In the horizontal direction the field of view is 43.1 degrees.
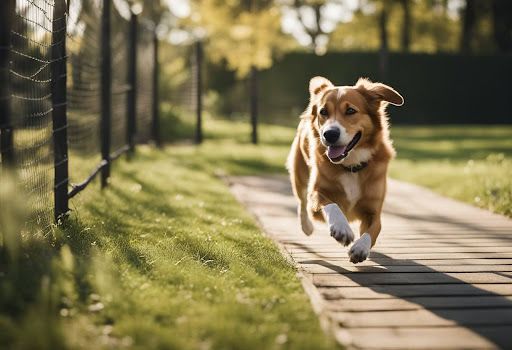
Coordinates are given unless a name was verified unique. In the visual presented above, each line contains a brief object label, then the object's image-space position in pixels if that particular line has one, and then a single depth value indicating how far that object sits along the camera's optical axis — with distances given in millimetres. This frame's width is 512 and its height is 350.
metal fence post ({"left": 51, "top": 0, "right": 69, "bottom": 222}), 4926
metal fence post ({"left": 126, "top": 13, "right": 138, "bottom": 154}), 9461
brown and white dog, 4492
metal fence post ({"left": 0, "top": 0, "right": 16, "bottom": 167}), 3465
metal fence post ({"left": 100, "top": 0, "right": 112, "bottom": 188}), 7070
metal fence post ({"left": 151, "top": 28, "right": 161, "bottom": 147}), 12344
